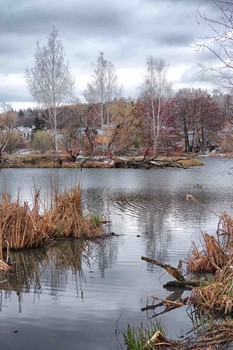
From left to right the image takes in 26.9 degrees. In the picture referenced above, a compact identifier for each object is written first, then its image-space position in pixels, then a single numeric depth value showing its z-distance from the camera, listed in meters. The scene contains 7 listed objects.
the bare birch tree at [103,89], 43.06
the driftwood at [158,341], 4.66
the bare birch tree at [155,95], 43.48
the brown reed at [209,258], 7.68
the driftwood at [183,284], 6.99
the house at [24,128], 103.61
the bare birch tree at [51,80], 40.22
